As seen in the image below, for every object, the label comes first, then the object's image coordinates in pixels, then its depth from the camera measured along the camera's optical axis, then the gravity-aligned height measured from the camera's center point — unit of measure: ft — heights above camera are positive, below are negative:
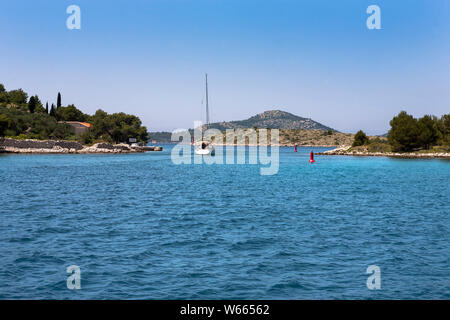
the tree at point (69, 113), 549.09 +52.69
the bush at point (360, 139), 513.45 +13.49
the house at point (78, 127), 526.98 +32.64
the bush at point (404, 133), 399.44 +15.87
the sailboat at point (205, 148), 431.02 +3.99
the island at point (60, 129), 435.94 +29.07
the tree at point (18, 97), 565.53 +77.52
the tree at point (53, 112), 530.76 +52.24
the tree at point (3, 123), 402.29 +29.66
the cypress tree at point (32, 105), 535.60 +61.87
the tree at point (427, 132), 397.60 +16.61
